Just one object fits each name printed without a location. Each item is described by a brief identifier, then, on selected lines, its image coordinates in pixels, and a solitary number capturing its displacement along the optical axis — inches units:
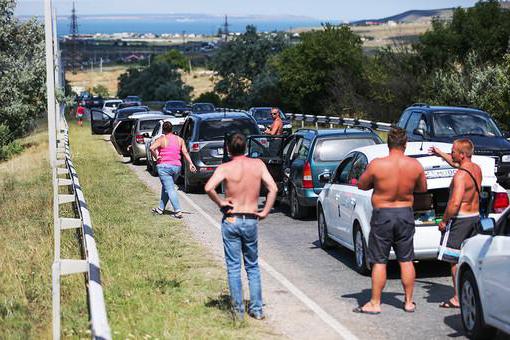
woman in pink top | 745.6
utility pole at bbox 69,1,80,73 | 6368.1
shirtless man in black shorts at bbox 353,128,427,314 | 393.1
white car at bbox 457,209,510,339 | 319.0
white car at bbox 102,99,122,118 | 2725.9
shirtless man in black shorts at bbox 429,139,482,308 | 398.6
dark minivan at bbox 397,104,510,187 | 850.8
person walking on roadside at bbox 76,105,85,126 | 2886.3
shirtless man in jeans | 381.1
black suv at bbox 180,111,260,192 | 915.4
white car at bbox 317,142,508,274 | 457.1
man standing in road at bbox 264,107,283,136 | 1055.8
